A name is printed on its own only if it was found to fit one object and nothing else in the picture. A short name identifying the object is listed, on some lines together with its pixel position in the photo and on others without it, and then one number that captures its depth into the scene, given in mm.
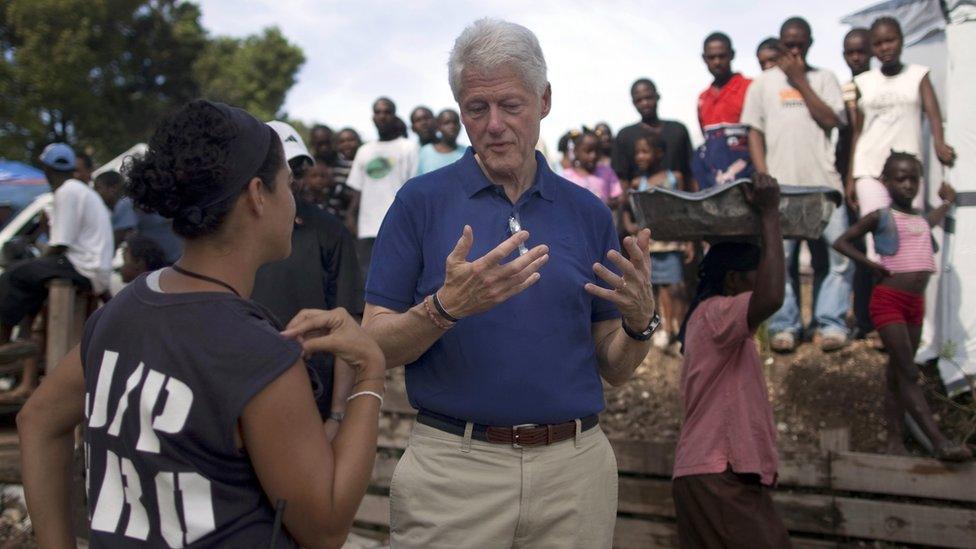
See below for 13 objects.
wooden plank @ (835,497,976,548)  4781
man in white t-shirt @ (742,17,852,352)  6992
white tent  6254
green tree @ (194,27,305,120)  45438
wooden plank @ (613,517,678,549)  5258
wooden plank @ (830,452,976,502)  4879
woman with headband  1864
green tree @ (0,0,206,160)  27719
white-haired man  2736
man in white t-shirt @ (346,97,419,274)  8695
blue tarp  15344
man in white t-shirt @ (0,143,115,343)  7230
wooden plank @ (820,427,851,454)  5148
